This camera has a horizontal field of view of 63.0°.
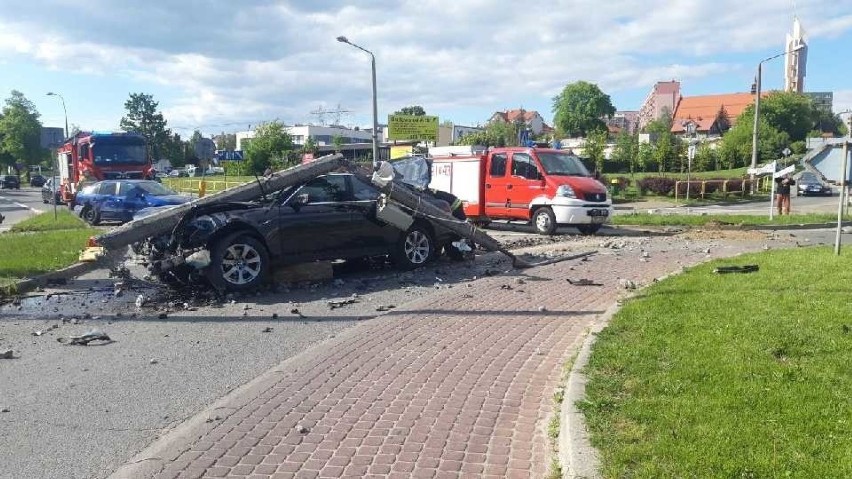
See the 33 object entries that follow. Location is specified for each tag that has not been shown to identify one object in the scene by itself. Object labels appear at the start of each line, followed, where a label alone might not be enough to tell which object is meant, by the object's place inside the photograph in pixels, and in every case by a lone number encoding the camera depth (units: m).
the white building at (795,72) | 136.89
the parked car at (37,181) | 81.50
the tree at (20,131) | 82.44
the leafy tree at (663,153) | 48.69
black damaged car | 9.53
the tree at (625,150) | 66.49
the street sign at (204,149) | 24.64
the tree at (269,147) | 62.03
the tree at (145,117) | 103.38
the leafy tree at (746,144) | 71.19
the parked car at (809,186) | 44.38
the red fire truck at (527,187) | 17.09
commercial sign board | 49.22
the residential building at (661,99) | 157.50
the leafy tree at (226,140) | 139.88
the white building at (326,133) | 138.52
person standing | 24.49
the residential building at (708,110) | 133.12
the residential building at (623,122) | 177.82
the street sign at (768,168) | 22.86
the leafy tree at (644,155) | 64.06
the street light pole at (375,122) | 34.68
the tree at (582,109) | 123.19
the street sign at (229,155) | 31.92
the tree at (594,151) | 47.66
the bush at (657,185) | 39.53
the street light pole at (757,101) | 35.69
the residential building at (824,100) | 115.31
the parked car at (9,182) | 73.81
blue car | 23.34
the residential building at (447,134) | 80.69
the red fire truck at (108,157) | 28.95
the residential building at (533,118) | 142.38
